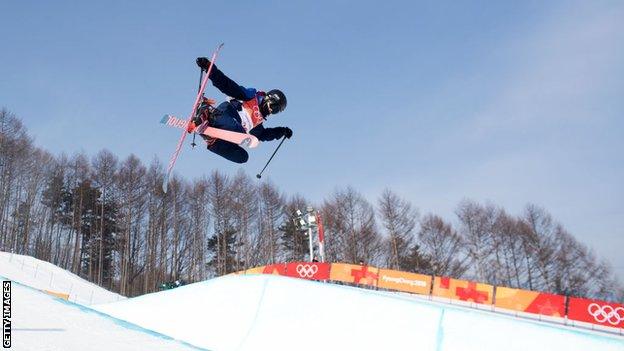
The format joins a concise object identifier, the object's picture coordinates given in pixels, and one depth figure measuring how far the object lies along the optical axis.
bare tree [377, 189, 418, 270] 38.56
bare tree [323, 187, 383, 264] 39.25
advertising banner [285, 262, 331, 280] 21.61
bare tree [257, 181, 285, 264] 42.12
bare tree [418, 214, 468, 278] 39.50
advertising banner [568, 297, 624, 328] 15.91
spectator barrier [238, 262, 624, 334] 16.22
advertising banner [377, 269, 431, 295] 20.81
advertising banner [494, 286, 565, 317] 16.66
